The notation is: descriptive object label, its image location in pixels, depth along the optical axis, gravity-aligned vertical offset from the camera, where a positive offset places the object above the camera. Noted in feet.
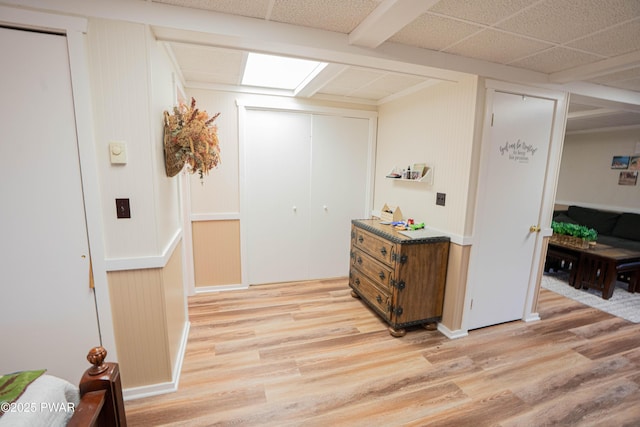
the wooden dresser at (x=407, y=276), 7.91 -2.98
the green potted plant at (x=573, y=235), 11.97 -2.54
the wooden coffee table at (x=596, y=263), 10.91 -3.48
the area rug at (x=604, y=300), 10.05 -4.71
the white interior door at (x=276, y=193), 10.66 -0.93
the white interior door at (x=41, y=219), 4.56 -0.94
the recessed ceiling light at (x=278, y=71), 7.92 +2.96
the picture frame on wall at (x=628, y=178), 14.78 -0.04
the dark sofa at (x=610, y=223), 13.53 -2.48
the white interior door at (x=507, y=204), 7.80 -0.86
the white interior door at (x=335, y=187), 11.42 -0.69
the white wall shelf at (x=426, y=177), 8.85 -0.15
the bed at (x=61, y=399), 2.75 -2.44
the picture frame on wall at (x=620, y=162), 15.07 +0.80
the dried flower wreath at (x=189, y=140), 5.63 +0.54
